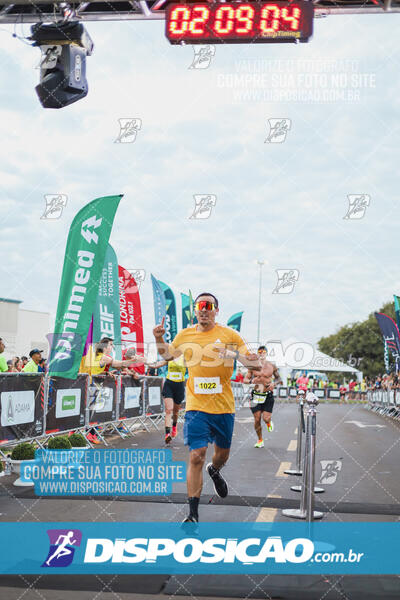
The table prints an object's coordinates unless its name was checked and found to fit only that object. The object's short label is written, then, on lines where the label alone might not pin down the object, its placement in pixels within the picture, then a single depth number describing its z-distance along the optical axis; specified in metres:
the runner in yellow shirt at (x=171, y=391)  12.27
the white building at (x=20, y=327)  59.16
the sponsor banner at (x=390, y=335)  28.61
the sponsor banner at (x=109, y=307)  14.65
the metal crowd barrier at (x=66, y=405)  8.97
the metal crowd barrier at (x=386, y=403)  26.22
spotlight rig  7.63
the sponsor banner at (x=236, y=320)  35.62
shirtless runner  11.89
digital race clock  7.09
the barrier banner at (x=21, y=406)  8.76
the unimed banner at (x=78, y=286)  10.48
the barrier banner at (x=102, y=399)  12.41
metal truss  7.61
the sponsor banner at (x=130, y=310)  18.36
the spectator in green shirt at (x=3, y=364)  12.63
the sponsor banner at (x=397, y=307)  27.55
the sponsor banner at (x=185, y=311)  27.06
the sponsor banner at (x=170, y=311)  23.69
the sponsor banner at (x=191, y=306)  27.42
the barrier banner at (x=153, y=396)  17.27
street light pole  56.17
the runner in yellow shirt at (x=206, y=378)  5.74
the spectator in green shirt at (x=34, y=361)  12.27
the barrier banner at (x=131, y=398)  14.94
